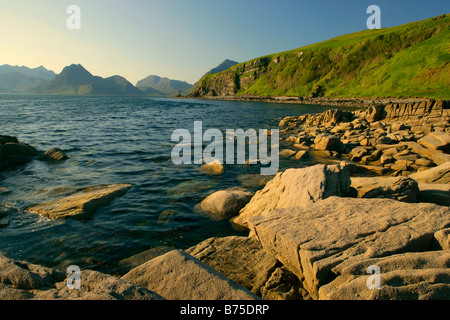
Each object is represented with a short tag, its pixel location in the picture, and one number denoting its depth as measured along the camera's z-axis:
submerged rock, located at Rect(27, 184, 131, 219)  8.55
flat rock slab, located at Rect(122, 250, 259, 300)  3.94
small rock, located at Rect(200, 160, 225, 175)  14.27
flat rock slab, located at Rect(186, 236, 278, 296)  5.50
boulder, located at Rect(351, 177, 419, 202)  7.35
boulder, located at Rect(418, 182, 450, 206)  7.42
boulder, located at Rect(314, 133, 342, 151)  18.91
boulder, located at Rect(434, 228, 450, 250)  4.57
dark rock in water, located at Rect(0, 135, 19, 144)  15.47
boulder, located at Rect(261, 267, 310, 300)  4.89
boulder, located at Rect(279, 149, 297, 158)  18.22
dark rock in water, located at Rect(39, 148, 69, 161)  15.33
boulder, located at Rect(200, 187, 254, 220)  9.27
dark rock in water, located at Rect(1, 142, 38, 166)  14.34
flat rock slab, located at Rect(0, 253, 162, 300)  3.42
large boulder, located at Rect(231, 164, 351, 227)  7.21
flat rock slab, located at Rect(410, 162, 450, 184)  9.16
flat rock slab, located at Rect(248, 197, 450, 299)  4.56
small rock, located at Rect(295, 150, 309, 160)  17.30
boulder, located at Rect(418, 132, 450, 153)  14.91
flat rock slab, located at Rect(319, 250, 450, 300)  3.59
